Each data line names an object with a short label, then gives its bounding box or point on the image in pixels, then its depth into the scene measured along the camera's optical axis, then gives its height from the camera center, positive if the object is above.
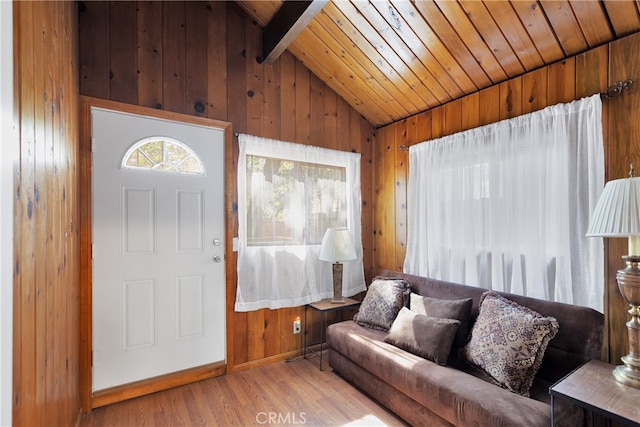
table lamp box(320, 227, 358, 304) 2.89 -0.32
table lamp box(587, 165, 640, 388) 1.47 -0.09
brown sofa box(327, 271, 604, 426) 1.52 -0.95
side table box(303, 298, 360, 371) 2.84 -0.82
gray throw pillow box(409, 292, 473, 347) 2.19 -0.70
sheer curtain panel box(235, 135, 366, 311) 2.79 +0.00
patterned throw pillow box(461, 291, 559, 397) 1.72 -0.75
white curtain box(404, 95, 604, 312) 1.99 +0.08
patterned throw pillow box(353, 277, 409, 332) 2.63 -0.75
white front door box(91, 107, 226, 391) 2.23 -0.21
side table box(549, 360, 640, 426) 1.28 -0.81
